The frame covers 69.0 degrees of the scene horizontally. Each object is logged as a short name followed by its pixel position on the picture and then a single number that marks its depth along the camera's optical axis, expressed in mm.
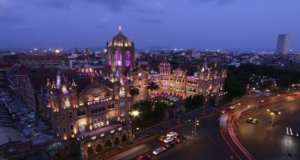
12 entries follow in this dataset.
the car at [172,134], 60009
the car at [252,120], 72200
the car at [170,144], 56003
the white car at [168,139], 57875
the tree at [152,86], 91875
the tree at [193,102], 81562
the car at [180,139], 58750
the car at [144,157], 49534
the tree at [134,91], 83812
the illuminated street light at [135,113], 68606
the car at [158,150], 52666
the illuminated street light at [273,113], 76438
